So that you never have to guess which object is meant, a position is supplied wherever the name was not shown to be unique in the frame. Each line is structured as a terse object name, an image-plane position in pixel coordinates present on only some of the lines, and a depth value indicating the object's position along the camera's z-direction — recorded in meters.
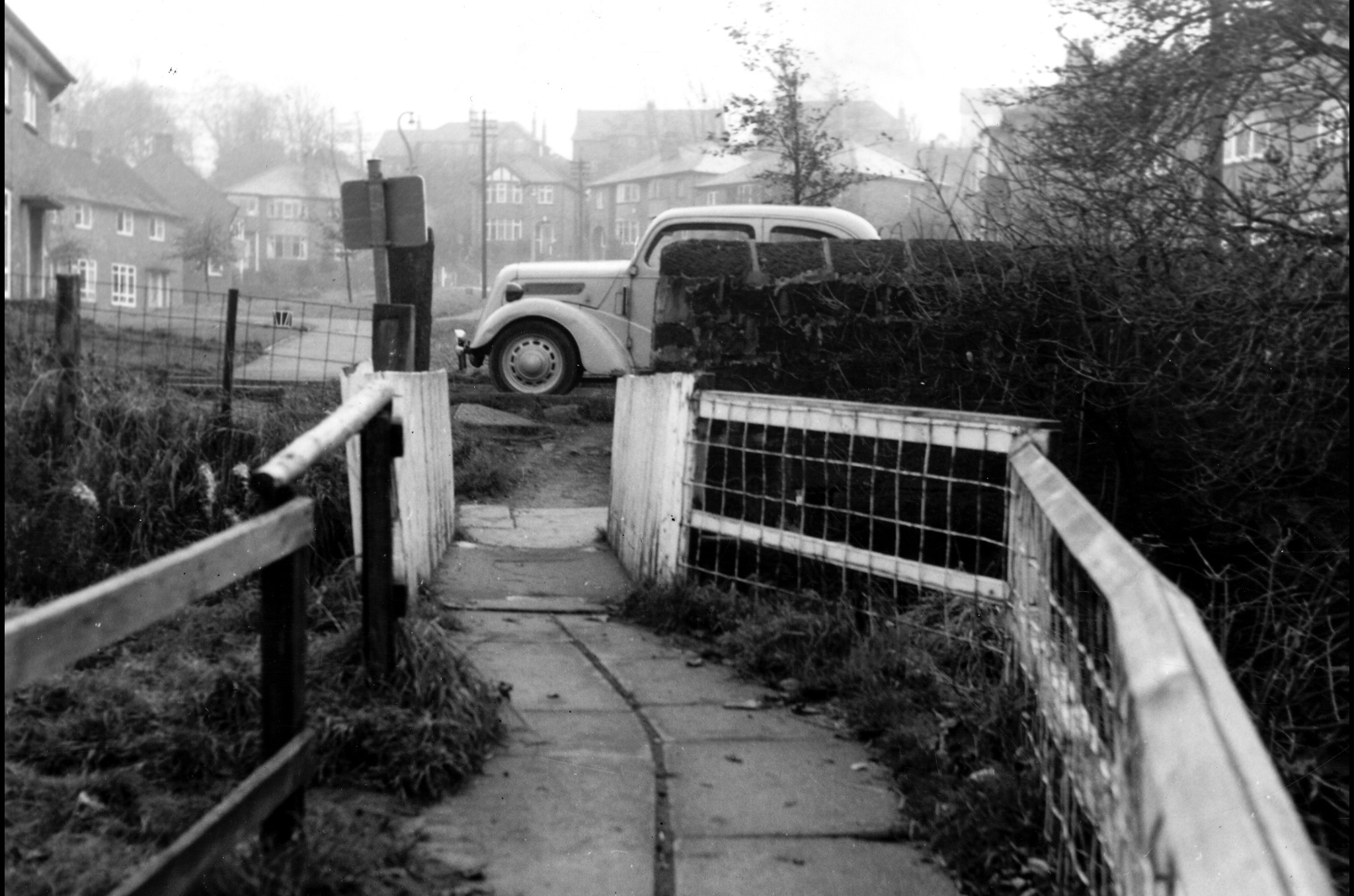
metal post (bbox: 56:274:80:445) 8.18
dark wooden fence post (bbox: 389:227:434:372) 11.66
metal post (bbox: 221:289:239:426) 8.37
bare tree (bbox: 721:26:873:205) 15.52
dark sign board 8.20
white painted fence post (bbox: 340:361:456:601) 5.24
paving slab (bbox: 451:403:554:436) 11.29
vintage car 12.38
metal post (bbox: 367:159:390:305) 8.22
